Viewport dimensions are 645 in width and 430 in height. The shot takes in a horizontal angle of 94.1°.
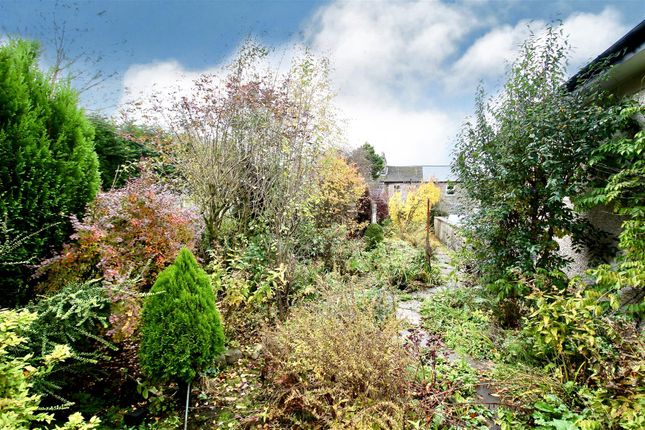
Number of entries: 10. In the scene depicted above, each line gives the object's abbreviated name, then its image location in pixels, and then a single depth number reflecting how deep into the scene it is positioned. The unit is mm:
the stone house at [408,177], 23312
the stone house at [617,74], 3240
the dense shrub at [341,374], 2467
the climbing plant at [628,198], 3031
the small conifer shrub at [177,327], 2812
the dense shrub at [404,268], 7250
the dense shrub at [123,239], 3000
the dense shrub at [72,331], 2541
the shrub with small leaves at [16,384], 1609
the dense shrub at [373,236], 10195
